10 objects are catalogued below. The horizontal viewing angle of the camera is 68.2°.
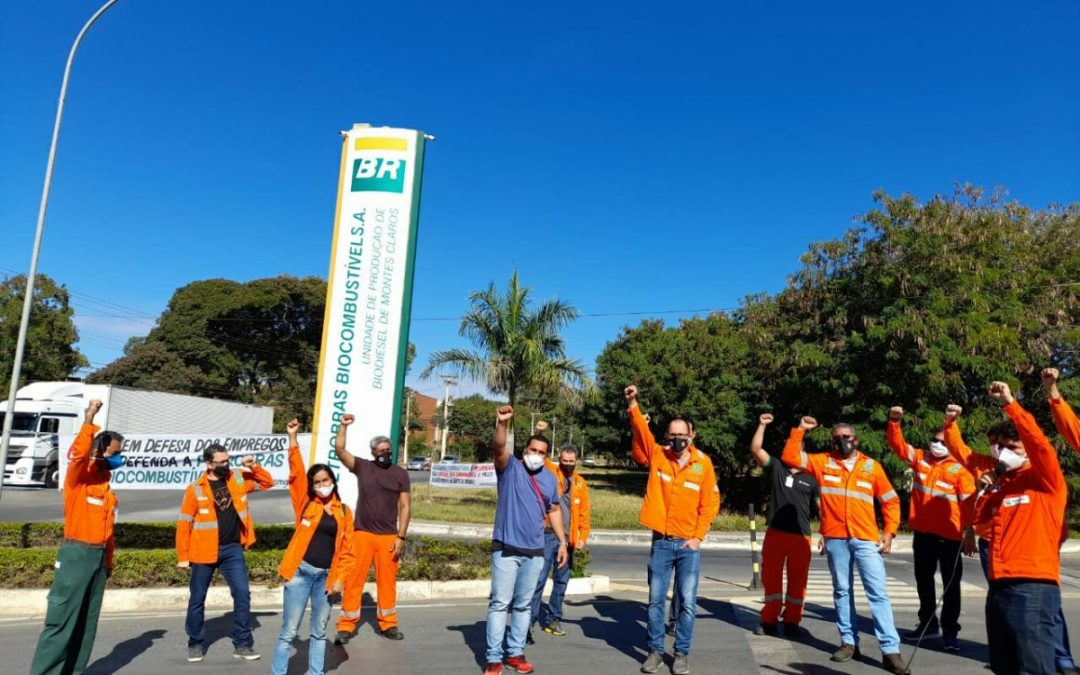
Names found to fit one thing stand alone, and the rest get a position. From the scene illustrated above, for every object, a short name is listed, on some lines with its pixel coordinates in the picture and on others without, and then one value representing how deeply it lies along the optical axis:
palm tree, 18.56
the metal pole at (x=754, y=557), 10.75
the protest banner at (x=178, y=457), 11.02
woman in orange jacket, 5.50
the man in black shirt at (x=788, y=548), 7.48
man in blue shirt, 5.84
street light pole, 13.39
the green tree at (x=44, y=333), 42.36
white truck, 25.66
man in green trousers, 5.25
